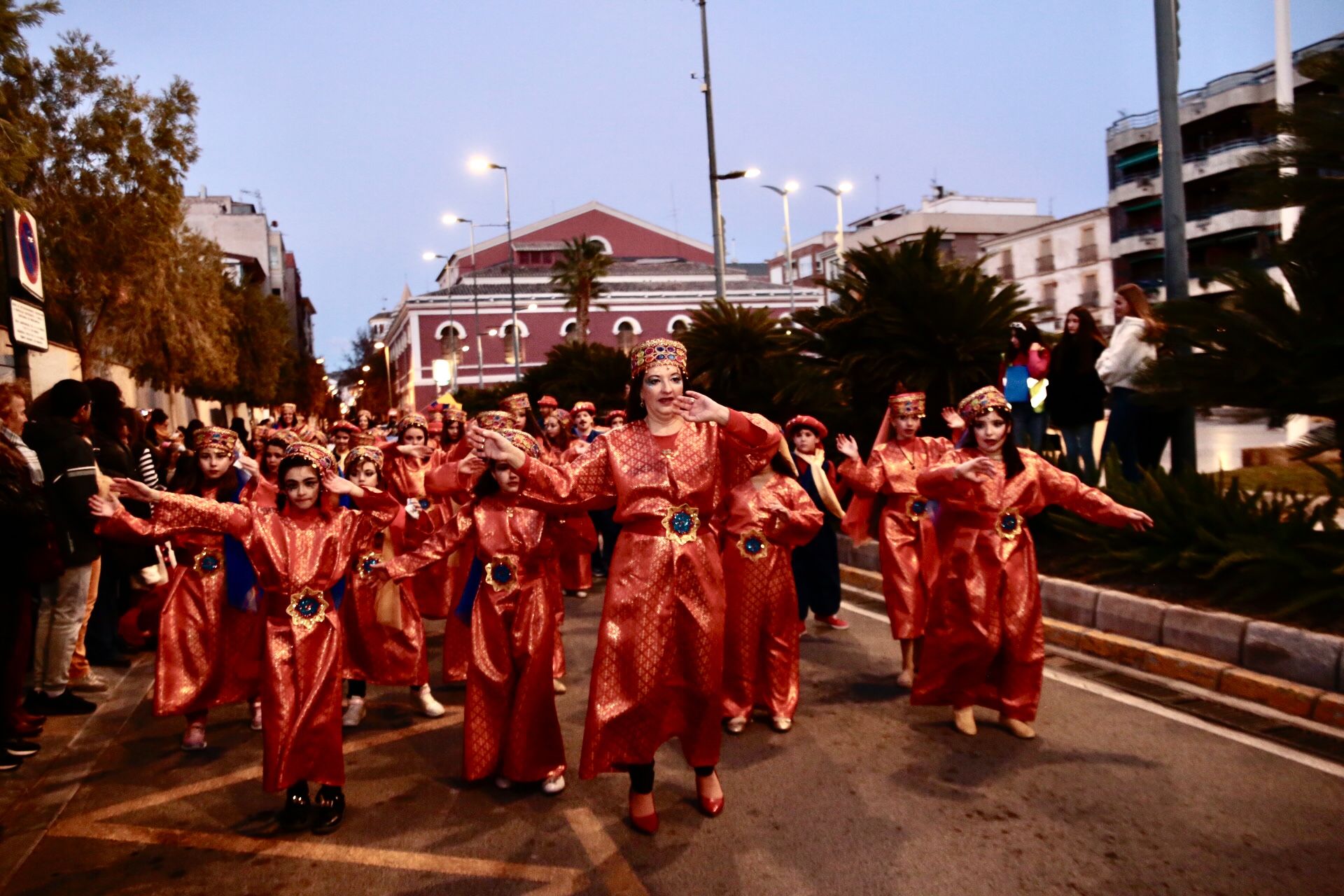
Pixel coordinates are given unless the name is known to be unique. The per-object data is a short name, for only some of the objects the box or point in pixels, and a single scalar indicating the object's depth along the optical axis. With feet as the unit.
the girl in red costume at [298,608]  15.57
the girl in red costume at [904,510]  22.57
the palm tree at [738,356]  42.98
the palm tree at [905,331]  35.32
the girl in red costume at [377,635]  21.53
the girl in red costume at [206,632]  19.61
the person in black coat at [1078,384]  31.17
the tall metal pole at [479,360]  164.75
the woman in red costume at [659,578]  14.80
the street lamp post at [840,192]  116.88
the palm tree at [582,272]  165.89
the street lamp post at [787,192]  107.02
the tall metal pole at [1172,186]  26.96
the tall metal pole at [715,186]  61.52
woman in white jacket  28.53
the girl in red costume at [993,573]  18.21
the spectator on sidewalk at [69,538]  22.36
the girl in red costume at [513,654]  16.74
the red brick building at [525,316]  189.67
